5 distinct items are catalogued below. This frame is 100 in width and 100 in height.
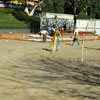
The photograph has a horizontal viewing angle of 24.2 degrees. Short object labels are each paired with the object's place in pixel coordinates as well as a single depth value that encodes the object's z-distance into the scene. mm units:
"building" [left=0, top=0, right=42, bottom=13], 60912
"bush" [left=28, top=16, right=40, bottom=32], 49275
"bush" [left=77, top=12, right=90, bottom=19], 58875
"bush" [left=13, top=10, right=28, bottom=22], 50594
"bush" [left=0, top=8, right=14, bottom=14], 53438
